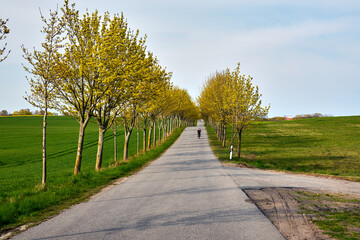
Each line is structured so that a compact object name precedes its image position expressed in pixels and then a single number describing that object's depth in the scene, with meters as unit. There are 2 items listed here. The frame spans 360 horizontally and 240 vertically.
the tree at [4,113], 108.38
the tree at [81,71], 13.03
